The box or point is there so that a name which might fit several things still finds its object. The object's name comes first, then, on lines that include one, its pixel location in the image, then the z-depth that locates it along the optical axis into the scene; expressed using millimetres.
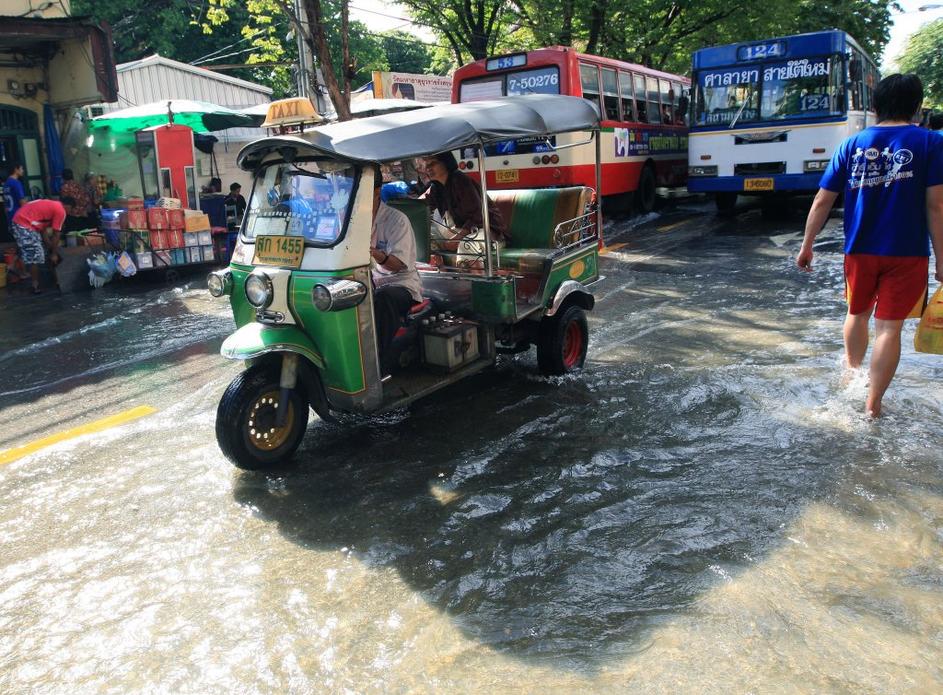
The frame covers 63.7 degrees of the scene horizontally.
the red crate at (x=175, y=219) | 11354
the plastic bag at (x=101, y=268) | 11016
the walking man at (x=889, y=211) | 4242
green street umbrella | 12695
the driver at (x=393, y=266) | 4719
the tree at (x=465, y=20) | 19148
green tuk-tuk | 4199
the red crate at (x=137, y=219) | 11094
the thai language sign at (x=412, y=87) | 20719
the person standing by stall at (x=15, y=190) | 11703
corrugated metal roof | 18766
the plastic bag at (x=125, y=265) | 10961
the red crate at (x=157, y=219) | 11156
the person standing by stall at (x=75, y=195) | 12789
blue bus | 12188
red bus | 12016
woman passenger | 5742
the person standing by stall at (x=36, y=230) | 10633
